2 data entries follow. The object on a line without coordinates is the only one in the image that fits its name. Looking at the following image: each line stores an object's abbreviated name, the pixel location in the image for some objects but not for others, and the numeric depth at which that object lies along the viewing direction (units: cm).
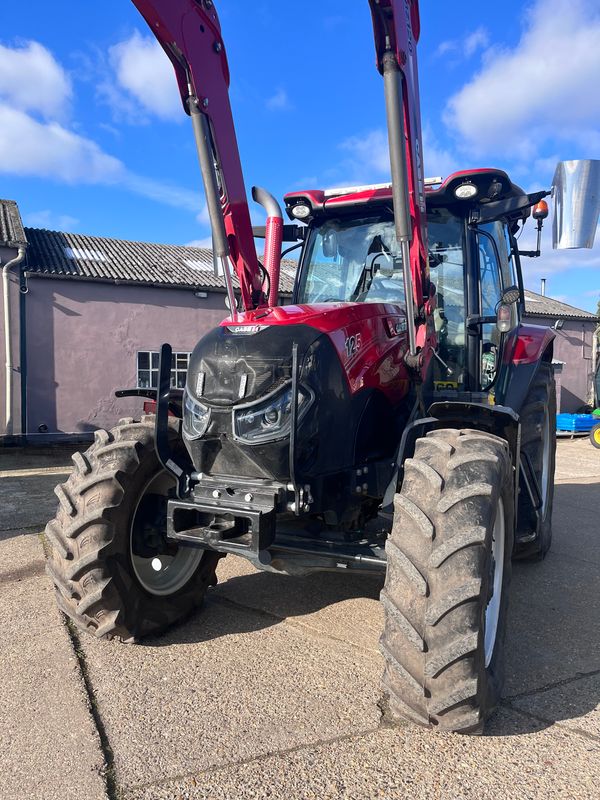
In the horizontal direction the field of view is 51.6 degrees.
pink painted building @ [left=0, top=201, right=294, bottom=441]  1253
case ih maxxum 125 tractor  246
